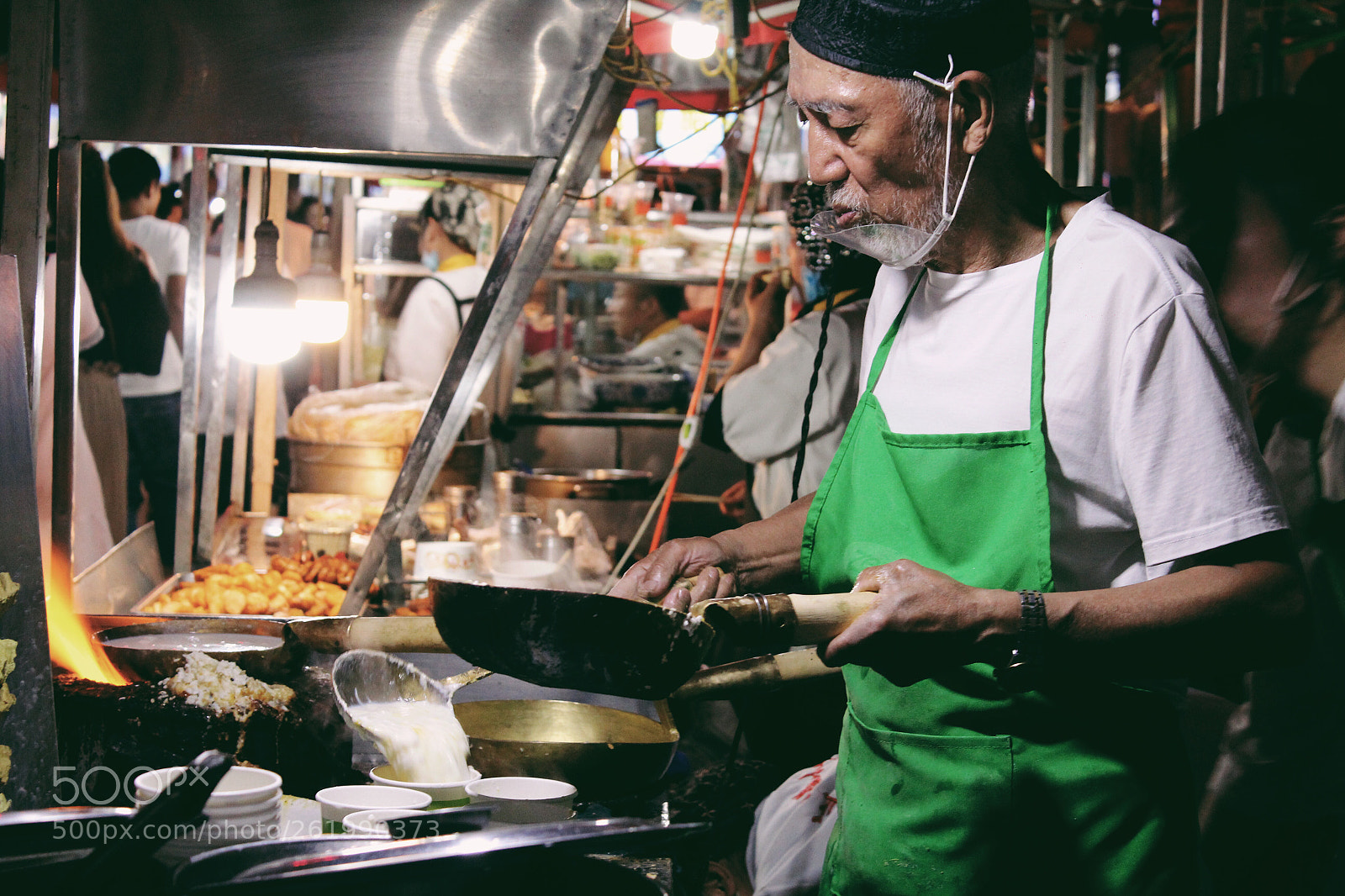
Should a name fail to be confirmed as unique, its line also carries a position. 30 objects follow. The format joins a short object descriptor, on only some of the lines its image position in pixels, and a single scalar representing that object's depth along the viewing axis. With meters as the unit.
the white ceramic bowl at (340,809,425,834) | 1.32
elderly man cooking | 1.24
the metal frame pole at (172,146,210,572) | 3.62
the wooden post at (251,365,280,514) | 4.84
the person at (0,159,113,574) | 4.73
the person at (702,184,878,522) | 3.40
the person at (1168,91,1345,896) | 2.24
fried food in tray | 3.03
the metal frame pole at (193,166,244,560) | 3.90
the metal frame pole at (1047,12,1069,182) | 4.16
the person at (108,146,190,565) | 5.82
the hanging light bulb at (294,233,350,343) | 3.58
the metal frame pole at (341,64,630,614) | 2.28
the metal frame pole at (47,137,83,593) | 2.22
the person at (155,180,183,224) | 6.61
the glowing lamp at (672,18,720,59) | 4.84
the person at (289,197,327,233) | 8.06
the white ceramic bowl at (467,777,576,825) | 1.48
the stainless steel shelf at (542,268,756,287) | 6.40
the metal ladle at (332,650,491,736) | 1.63
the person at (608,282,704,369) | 7.41
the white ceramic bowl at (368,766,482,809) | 1.51
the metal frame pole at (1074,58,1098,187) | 4.74
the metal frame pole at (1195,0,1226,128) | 3.08
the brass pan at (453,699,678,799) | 1.66
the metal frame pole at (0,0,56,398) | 2.08
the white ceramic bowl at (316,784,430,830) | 1.43
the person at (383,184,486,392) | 5.96
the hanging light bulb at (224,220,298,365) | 3.17
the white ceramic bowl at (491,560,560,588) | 3.17
